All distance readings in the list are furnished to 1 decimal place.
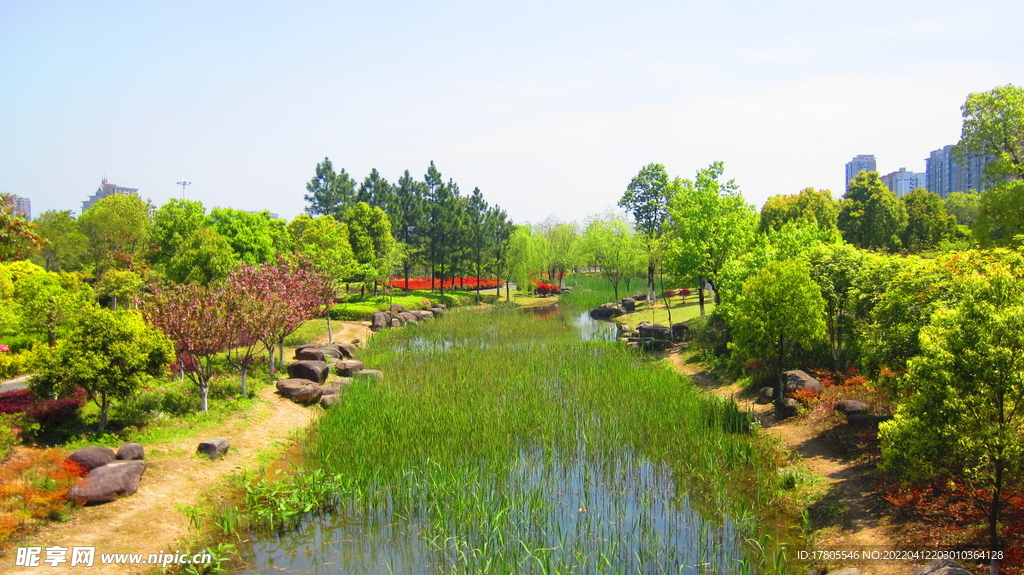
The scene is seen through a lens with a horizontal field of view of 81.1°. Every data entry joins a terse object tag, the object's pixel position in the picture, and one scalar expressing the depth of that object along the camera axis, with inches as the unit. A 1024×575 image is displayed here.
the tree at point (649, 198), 1774.1
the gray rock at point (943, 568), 268.5
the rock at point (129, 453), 415.5
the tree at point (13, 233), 416.5
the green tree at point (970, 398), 264.8
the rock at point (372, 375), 725.4
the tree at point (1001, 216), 788.0
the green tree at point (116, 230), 1269.7
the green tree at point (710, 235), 984.9
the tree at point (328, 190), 2484.0
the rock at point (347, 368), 783.1
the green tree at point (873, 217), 1628.9
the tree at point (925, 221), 1636.3
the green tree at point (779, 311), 576.1
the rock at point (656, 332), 1043.2
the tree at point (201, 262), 815.1
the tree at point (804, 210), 1729.8
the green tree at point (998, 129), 834.2
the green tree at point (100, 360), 452.8
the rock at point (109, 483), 368.2
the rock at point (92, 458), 394.9
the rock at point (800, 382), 587.5
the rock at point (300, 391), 660.7
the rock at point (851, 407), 499.2
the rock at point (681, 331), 1013.2
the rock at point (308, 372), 723.0
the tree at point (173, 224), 1149.7
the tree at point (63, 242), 1302.9
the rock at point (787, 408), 562.6
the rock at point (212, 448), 467.5
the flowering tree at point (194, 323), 554.3
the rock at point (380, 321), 1220.5
